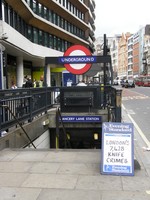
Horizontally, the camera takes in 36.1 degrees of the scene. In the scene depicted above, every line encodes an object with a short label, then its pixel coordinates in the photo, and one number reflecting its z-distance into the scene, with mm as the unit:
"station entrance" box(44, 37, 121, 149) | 7711
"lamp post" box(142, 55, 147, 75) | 85488
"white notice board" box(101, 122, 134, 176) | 3759
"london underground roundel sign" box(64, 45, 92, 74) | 6154
